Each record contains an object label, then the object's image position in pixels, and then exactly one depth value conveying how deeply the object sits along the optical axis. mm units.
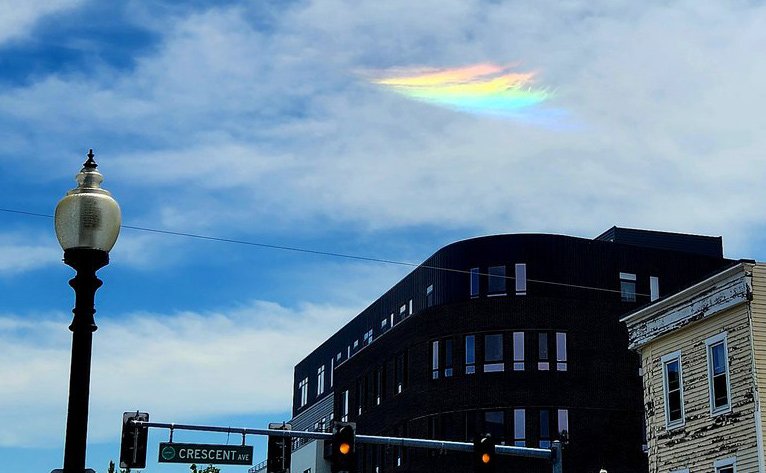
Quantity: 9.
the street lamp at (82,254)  8914
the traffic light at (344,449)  24406
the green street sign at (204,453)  28547
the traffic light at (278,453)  28469
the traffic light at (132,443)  26641
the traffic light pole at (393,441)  26719
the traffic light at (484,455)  25047
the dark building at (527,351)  58531
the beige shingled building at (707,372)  33125
